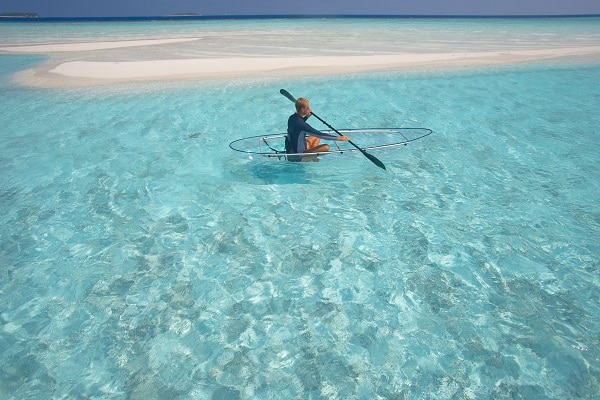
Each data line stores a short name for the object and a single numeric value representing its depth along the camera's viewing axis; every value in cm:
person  865
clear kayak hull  1056
